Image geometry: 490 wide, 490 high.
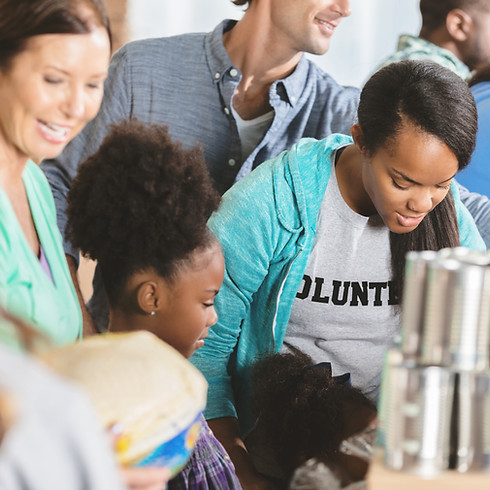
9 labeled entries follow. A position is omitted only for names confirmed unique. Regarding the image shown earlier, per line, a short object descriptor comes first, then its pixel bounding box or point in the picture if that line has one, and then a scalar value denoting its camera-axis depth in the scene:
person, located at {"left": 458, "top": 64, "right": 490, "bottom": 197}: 3.42
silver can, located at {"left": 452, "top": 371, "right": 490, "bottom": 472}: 1.69
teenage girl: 2.68
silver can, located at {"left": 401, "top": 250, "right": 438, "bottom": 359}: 1.69
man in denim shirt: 3.19
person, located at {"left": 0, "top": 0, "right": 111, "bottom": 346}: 1.95
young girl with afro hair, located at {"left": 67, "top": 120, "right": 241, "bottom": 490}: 2.33
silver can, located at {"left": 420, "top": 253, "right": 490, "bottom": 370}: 1.67
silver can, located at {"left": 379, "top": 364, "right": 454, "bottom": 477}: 1.67
